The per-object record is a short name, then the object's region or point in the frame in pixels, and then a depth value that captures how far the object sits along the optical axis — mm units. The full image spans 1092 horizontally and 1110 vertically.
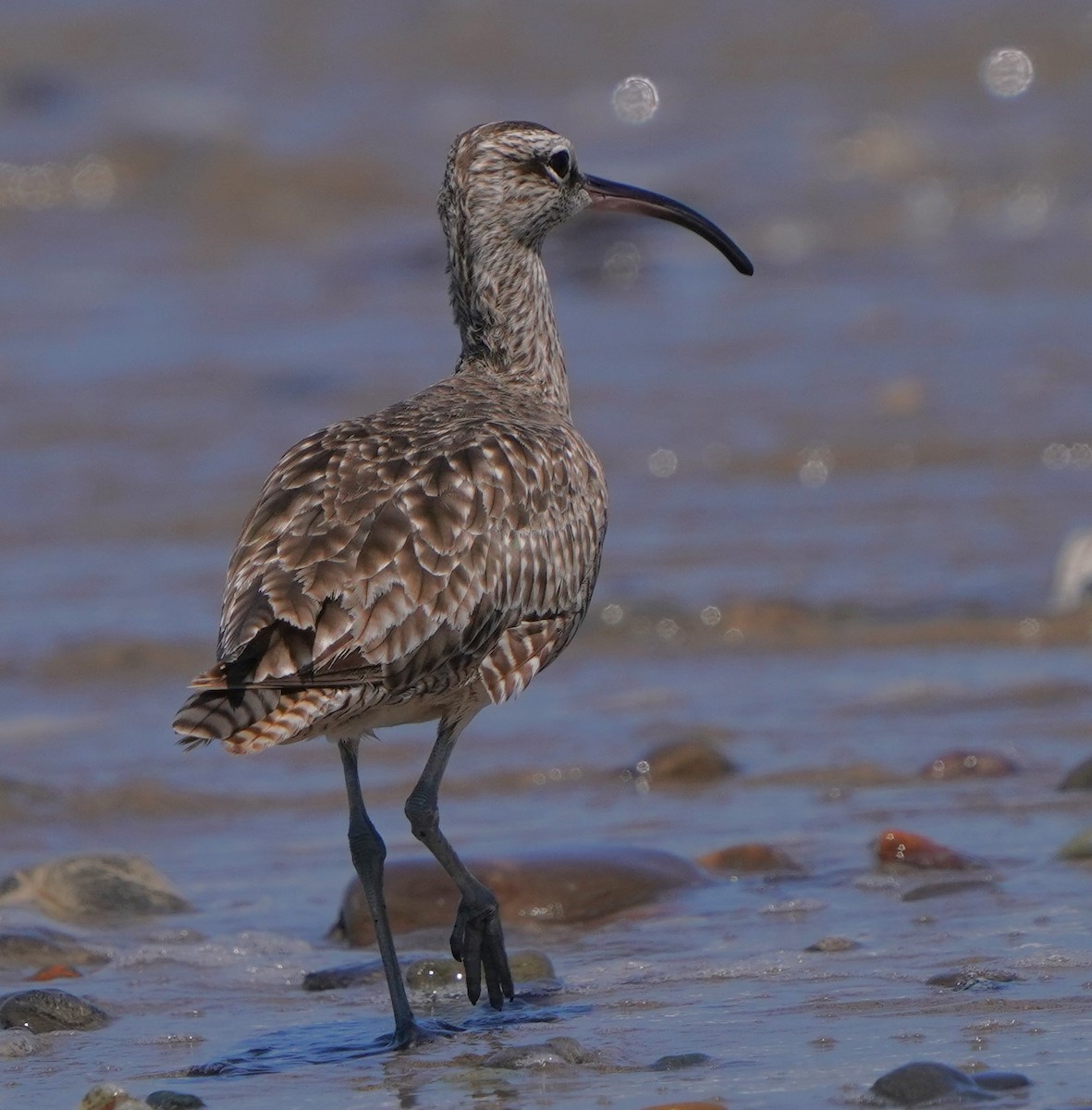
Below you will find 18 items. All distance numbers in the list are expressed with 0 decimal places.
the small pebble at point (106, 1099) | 8664
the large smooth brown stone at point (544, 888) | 11812
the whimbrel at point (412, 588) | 9281
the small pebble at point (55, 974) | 11008
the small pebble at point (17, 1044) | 9664
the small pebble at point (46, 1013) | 10000
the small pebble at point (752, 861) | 12195
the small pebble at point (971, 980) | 9773
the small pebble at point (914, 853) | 11930
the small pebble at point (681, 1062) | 9047
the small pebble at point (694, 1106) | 8437
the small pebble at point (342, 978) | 10992
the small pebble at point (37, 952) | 11250
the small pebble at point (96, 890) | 12109
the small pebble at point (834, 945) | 10641
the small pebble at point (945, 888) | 11453
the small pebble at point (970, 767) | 13789
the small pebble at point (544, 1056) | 9273
